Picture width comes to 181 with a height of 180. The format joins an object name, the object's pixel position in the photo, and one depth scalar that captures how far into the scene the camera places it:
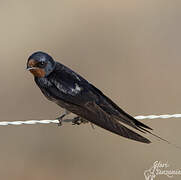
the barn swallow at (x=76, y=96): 9.05
